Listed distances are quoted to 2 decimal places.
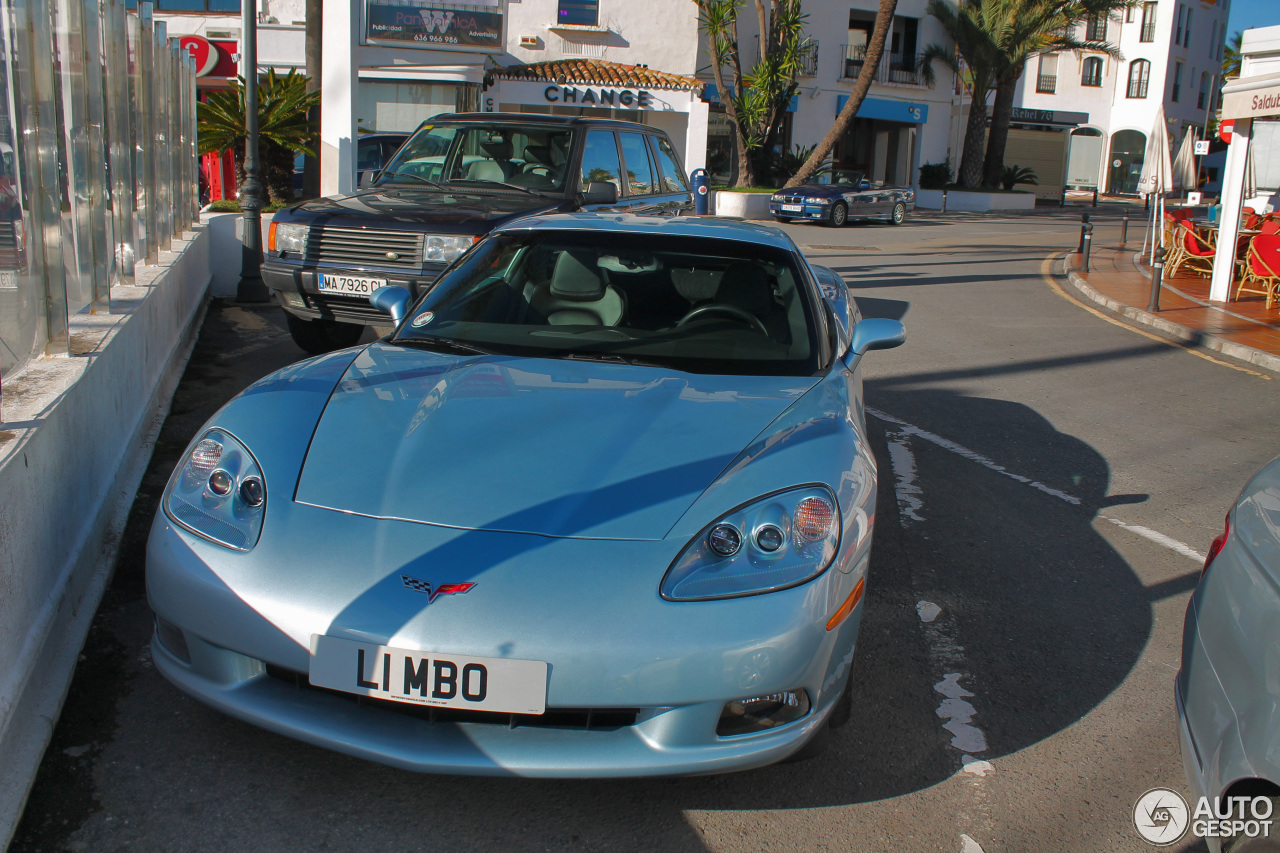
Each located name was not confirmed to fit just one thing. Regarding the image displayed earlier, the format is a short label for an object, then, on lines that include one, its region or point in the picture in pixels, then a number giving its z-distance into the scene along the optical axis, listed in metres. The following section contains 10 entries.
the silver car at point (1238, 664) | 2.09
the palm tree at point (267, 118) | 13.44
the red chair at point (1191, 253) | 16.42
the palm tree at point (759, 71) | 29.83
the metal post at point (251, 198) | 10.72
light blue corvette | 2.41
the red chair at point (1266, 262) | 13.13
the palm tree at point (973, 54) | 38.97
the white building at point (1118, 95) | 53.81
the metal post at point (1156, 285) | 12.91
